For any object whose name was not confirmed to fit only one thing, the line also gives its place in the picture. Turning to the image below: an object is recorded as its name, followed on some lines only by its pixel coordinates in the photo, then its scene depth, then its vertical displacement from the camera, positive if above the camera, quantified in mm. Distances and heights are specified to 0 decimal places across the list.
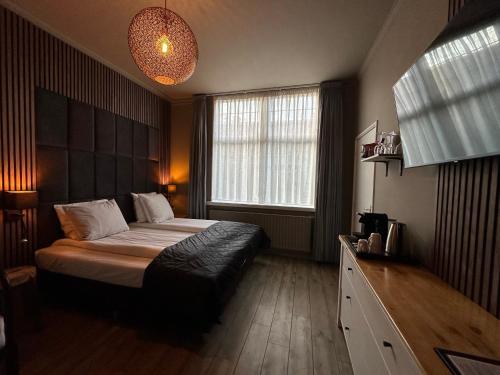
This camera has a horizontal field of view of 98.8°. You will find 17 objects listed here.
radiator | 3484 -775
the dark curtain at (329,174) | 3277 +131
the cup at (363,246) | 1466 -430
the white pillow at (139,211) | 3271 -520
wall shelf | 1624 +214
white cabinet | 760 -706
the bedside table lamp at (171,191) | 3967 -252
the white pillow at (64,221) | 2339 -509
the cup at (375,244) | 1465 -410
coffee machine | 1670 -320
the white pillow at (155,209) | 3266 -485
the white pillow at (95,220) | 2305 -508
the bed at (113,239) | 1698 -693
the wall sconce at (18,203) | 1873 -262
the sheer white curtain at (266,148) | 3545 +577
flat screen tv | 753 +412
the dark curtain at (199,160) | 3920 +346
